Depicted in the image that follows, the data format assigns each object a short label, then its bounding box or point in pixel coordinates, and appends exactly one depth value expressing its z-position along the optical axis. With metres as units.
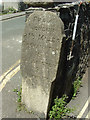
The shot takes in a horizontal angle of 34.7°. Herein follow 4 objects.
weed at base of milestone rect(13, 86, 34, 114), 3.30
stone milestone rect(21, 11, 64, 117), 2.52
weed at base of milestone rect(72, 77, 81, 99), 3.97
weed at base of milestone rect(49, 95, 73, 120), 3.06
